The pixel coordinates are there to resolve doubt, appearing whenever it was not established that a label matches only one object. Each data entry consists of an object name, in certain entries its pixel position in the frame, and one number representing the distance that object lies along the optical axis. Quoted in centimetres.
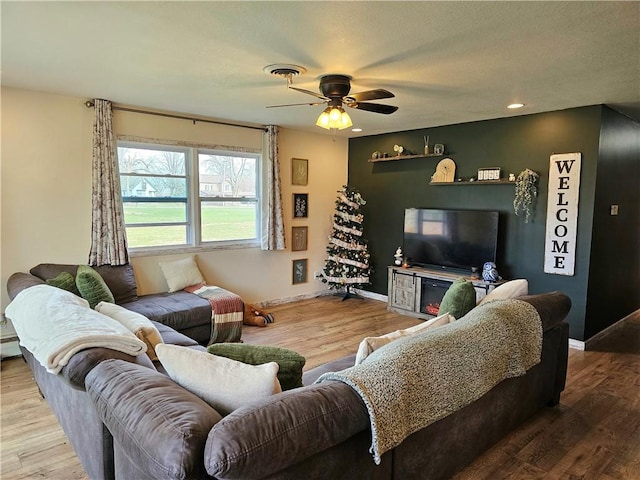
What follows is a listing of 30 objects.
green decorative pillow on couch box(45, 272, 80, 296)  356
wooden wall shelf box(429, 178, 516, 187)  485
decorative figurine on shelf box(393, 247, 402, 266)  588
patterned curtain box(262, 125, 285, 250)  560
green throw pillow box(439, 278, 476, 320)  282
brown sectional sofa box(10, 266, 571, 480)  122
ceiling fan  321
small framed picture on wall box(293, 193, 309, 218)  609
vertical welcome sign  433
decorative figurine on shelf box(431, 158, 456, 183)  541
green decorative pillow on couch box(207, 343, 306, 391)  188
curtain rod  421
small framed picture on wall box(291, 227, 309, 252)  614
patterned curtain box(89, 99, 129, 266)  423
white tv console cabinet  523
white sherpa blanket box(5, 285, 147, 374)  186
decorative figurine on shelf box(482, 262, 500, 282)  473
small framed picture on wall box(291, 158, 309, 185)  603
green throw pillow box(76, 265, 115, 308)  346
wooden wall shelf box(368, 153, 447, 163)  556
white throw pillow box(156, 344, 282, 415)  158
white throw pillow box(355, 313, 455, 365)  204
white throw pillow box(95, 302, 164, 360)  240
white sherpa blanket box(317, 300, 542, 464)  160
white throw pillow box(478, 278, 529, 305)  302
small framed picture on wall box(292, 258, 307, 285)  621
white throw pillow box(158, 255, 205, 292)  475
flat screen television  496
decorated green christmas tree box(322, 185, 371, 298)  622
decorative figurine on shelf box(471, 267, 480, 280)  499
